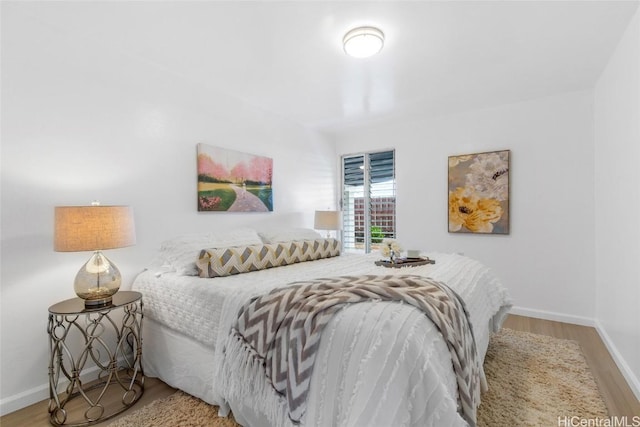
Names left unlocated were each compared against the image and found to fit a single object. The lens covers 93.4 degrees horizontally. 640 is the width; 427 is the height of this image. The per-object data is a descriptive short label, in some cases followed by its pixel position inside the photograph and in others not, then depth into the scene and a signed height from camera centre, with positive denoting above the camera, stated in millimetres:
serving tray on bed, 2342 -384
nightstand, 1772 -1049
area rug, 1719 -1156
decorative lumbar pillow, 2191 -353
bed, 1082 -598
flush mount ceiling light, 2051 +1214
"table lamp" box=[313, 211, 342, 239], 4043 -81
